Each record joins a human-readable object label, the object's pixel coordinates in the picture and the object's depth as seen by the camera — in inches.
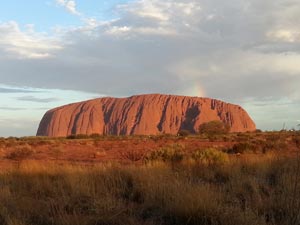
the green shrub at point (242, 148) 1118.5
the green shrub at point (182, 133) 3353.8
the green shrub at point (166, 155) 769.2
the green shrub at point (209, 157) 650.2
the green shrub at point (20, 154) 1168.9
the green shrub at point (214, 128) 3516.2
